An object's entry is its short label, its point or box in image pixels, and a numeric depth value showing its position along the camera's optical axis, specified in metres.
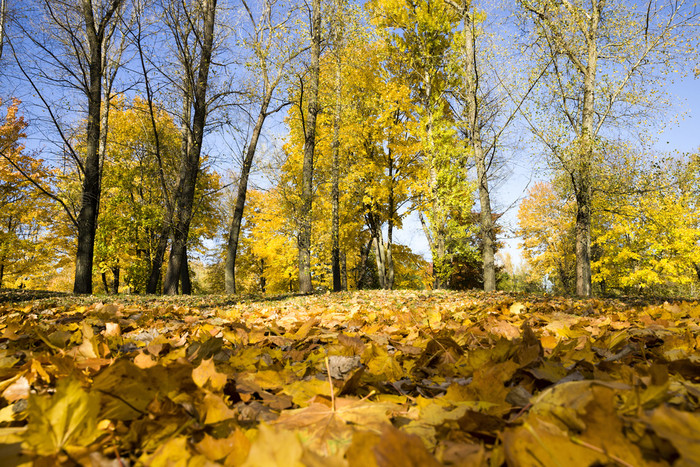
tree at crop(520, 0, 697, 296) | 9.04
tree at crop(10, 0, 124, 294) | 8.81
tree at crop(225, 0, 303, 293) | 10.93
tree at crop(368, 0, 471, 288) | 13.18
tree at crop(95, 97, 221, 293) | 15.47
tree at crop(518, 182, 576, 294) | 25.56
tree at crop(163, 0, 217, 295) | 9.61
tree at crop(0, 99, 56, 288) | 16.80
